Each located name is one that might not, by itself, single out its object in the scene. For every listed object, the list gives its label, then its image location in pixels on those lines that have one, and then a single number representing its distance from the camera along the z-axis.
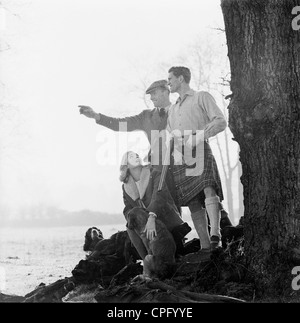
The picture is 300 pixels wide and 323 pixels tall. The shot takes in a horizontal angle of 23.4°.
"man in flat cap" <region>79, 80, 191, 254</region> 7.66
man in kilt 7.31
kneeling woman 7.49
